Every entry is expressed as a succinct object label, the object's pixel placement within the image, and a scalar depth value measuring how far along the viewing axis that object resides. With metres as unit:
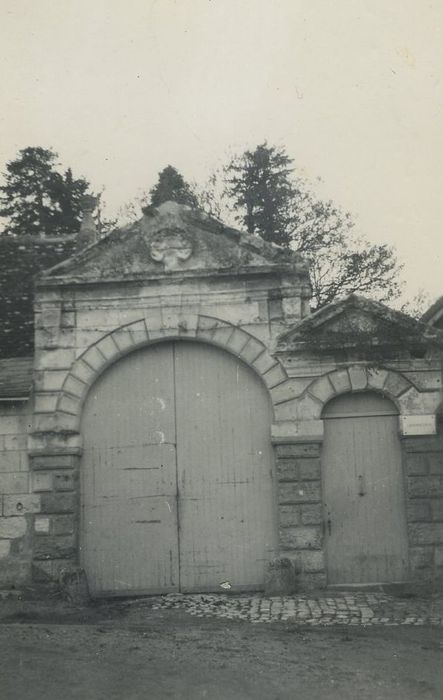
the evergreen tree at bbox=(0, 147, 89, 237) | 21.02
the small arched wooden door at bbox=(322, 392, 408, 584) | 10.19
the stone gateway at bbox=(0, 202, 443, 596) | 10.22
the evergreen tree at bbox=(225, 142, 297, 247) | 26.88
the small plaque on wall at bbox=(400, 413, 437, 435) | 10.22
